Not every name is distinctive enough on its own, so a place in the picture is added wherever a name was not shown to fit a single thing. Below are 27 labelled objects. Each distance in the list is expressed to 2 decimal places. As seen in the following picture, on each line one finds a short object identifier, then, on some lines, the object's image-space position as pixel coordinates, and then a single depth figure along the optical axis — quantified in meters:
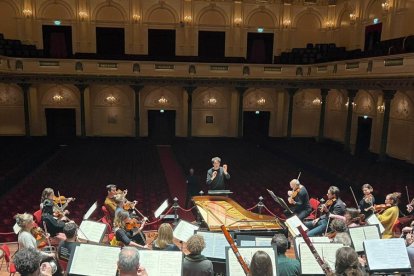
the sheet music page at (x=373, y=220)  7.16
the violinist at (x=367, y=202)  8.34
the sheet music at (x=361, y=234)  6.25
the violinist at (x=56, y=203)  7.52
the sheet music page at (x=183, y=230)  6.74
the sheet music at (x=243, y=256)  4.94
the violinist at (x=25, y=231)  5.95
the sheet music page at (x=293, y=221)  6.53
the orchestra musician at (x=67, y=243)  5.79
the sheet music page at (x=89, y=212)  7.55
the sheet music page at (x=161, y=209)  7.88
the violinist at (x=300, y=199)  8.58
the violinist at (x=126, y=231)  6.49
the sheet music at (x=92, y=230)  6.61
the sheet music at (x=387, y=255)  5.43
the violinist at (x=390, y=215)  7.60
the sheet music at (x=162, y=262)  4.84
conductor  10.25
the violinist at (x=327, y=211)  7.85
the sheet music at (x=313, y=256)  5.27
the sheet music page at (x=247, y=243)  6.04
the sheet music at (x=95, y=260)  4.94
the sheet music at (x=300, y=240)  5.67
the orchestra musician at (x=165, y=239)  5.71
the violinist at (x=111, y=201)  8.21
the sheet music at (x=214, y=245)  5.97
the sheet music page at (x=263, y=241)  6.02
